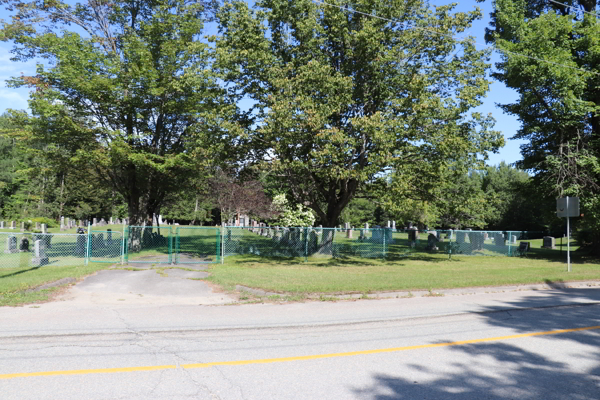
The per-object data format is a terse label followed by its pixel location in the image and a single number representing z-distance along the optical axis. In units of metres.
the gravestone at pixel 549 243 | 33.14
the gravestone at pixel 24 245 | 20.46
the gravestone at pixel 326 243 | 21.78
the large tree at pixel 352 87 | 17.25
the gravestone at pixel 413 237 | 31.57
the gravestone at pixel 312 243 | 22.02
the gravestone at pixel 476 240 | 26.88
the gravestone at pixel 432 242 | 29.27
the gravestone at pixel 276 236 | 22.54
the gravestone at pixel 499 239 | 27.89
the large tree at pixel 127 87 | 20.33
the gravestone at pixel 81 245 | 18.95
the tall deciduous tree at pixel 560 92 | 22.36
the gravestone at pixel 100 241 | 20.59
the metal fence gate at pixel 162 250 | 18.11
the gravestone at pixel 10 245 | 19.55
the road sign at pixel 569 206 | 17.02
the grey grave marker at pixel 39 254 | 15.93
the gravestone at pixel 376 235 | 22.68
